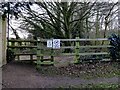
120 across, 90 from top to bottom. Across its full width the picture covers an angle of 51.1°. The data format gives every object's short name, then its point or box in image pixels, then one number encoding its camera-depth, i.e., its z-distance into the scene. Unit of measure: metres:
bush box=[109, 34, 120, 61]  5.32
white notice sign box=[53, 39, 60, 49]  5.22
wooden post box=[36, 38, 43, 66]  5.10
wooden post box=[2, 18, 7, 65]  4.88
